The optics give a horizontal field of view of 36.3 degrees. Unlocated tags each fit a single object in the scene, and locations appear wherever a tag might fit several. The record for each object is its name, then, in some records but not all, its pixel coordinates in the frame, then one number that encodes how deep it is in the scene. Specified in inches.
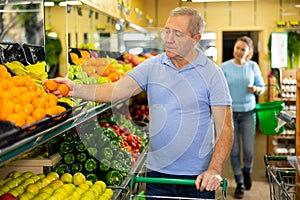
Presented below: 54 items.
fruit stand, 64.1
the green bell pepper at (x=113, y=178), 117.8
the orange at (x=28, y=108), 64.7
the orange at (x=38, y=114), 66.2
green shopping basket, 210.8
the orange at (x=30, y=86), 75.2
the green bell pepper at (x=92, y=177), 117.2
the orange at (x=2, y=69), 79.1
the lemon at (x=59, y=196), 88.5
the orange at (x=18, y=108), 63.4
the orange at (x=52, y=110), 70.7
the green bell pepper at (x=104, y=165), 122.0
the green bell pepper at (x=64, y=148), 119.9
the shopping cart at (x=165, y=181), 85.9
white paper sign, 305.7
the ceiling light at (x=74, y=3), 200.2
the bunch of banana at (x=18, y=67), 88.7
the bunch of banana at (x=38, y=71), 92.9
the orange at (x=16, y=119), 60.1
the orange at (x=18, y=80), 74.8
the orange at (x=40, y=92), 74.9
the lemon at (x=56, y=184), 94.3
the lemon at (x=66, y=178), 103.7
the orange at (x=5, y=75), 77.2
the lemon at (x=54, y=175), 100.8
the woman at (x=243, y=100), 212.7
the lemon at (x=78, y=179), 104.2
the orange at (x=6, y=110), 60.9
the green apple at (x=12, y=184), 89.0
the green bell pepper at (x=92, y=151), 126.1
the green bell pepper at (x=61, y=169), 112.9
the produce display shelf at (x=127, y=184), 106.6
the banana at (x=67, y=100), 86.2
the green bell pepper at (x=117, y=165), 124.1
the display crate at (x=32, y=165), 101.3
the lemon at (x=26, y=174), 96.8
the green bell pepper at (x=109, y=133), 142.7
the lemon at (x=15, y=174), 95.7
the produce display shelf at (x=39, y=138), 56.5
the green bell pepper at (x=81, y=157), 121.6
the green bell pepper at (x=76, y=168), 117.9
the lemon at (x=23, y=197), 84.6
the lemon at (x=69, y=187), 95.2
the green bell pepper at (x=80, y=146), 124.3
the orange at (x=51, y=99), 74.6
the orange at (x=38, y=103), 69.4
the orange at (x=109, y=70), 157.9
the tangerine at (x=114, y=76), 155.5
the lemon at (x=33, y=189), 89.4
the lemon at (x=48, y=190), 90.3
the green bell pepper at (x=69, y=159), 118.5
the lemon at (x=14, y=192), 85.7
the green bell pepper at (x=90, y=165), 120.4
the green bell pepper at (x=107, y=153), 129.9
